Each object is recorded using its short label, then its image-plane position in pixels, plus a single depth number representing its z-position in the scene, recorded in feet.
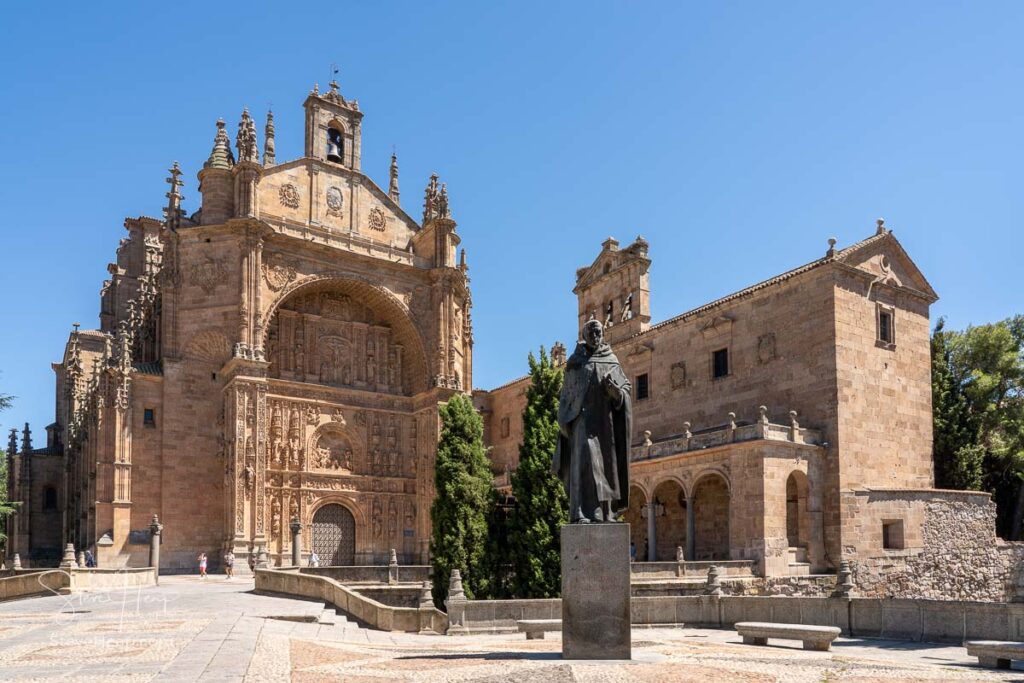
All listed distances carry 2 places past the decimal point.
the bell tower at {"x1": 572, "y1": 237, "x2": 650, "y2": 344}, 134.51
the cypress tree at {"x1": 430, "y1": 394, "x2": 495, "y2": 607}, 79.61
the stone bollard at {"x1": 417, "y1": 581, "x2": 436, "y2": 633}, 63.36
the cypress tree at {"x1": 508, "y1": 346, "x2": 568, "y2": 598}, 76.02
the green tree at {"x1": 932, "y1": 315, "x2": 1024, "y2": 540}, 121.49
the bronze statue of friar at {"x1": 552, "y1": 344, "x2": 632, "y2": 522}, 35.63
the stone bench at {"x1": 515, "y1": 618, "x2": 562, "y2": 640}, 51.42
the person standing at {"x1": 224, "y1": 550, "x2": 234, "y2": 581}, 111.47
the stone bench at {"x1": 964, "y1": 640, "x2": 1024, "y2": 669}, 37.32
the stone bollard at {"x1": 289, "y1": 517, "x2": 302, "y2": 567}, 112.57
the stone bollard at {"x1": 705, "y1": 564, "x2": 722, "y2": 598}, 62.99
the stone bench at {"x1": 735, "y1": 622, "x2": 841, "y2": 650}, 43.88
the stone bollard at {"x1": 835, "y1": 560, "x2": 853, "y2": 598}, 58.08
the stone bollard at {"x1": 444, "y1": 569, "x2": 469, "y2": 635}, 59.72
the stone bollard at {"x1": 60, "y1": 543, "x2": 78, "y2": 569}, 87.56
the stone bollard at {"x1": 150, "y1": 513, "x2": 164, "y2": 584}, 102.12
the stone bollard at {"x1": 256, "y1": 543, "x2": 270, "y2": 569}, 98.84
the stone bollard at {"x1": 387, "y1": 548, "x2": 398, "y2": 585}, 96.58
